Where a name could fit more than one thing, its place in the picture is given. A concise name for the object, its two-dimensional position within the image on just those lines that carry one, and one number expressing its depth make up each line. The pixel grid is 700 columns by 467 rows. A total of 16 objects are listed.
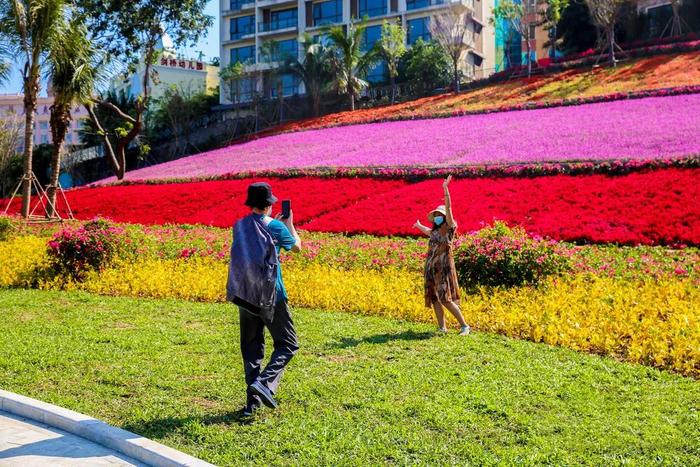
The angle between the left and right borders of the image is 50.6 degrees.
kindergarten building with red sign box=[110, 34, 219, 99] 60.91
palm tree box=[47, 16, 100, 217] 20.22
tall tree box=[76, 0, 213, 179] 37.62
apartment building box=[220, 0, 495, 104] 53.84
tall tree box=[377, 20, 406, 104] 45.41
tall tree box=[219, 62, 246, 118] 51.52
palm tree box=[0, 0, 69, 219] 18.84
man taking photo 5.71
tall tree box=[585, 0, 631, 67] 36.44
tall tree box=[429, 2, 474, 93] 43.88
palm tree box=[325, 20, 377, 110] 43.84
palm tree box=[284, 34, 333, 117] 46.75
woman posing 8.40
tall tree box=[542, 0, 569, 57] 42.25
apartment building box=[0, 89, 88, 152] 110.75
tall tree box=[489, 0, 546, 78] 44.66
